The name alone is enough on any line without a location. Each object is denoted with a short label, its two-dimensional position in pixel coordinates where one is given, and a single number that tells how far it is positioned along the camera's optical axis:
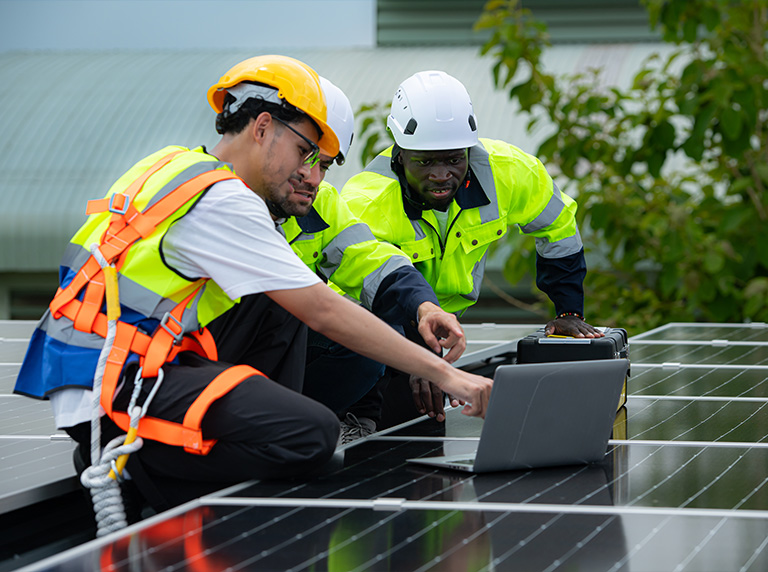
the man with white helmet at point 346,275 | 6.03
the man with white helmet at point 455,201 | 7.80
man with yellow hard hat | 4.96
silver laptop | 4.99
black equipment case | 6.50
